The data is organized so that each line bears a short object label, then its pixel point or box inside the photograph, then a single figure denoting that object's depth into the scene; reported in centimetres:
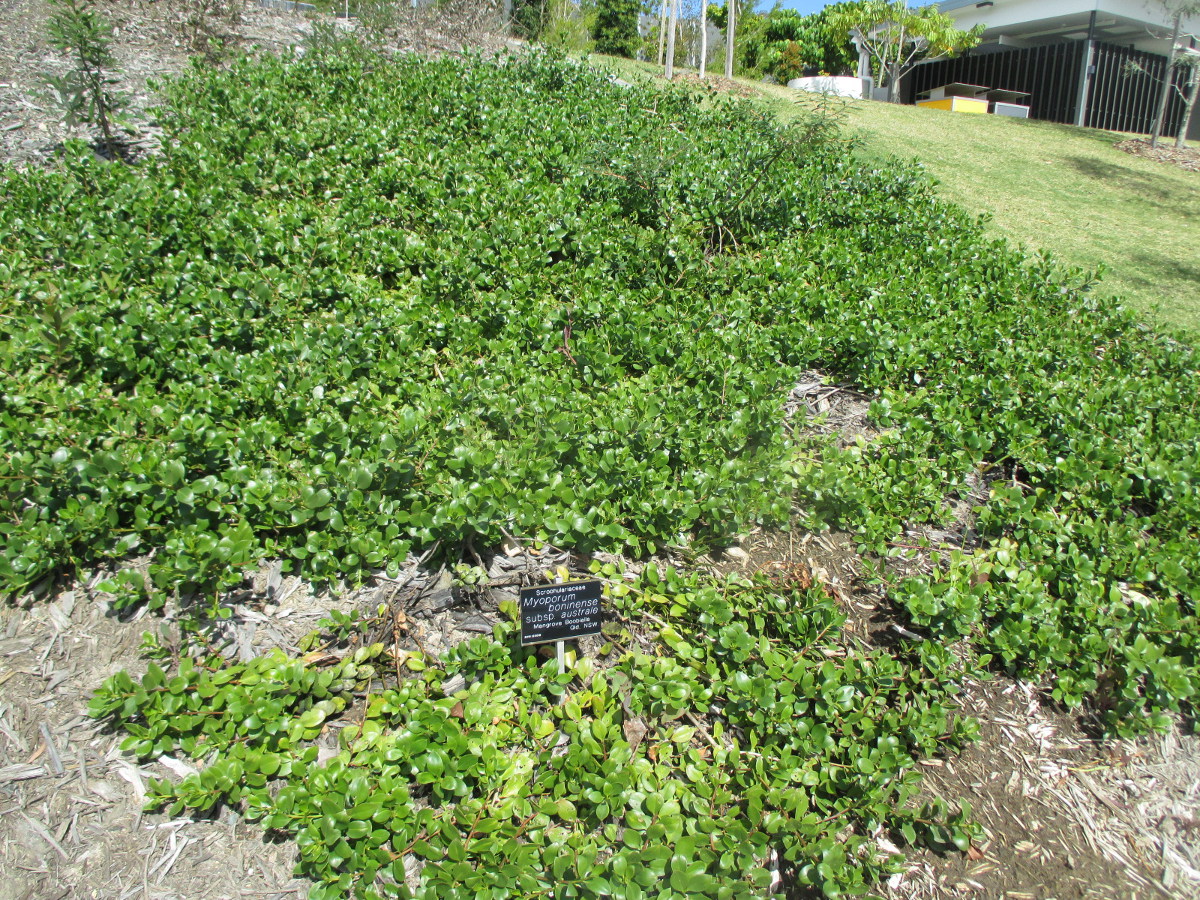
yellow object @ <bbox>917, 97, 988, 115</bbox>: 2038
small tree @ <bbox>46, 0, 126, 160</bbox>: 530
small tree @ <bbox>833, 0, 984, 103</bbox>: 2125
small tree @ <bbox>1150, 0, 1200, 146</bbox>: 1185
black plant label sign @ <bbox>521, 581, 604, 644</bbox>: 235
